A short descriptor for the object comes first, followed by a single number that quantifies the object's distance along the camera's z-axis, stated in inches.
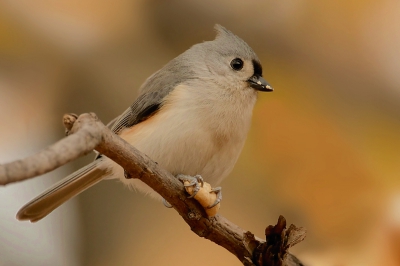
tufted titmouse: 121.7
